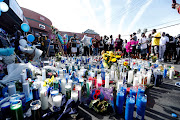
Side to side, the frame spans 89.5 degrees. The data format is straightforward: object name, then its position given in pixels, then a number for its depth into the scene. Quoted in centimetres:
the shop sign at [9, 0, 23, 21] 460
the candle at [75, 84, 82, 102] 167
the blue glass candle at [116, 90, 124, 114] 138
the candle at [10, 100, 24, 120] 107
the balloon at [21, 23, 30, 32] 491
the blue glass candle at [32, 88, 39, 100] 163
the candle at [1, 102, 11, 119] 117
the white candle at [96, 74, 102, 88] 192
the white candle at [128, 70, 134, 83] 258
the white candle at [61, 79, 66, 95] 194
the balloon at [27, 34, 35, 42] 547
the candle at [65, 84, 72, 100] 163
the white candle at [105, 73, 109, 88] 206
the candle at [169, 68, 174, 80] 287
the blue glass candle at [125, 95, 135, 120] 117
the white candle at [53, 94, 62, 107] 141
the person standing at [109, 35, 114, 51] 835
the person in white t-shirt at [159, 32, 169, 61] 542
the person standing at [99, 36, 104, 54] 870
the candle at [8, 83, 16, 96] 160
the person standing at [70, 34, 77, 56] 711
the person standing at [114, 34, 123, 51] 731
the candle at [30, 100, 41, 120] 117
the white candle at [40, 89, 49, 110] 150
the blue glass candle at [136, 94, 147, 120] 118
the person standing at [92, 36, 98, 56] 823
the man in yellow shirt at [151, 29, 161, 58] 538
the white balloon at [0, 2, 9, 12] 326
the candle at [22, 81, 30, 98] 176
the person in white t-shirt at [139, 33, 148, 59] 630
